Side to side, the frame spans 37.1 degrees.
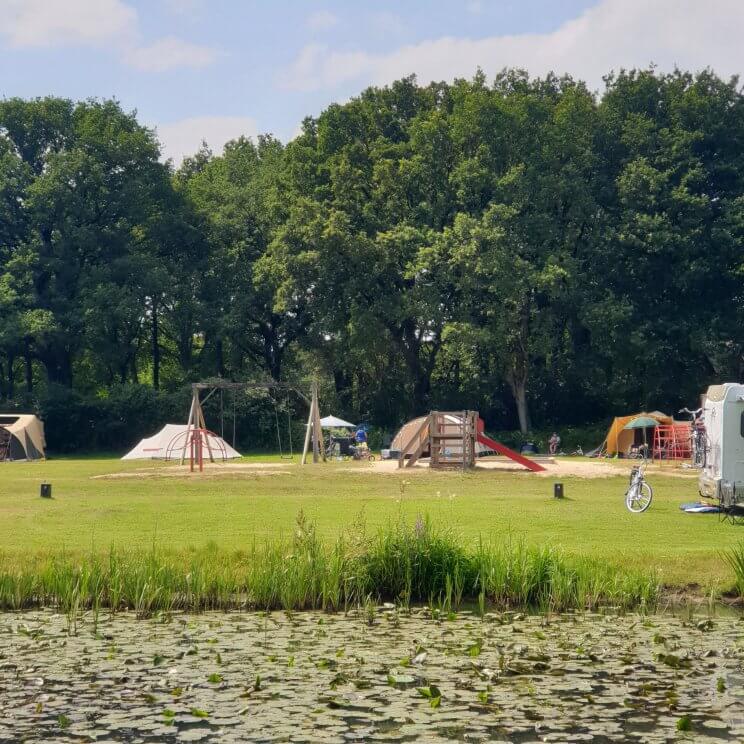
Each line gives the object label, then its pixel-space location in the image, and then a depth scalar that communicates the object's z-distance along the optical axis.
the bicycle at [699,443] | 24.78
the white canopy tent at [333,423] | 58.67
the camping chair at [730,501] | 22.72
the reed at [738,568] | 15.04
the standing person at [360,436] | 55.91
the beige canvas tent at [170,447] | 49.84
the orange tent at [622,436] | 52.91
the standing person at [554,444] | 56.06
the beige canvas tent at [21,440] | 53.59
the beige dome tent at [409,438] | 52.43
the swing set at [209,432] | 40.16
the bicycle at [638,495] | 24.33
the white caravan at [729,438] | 22.72
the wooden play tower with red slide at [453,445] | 38.03
